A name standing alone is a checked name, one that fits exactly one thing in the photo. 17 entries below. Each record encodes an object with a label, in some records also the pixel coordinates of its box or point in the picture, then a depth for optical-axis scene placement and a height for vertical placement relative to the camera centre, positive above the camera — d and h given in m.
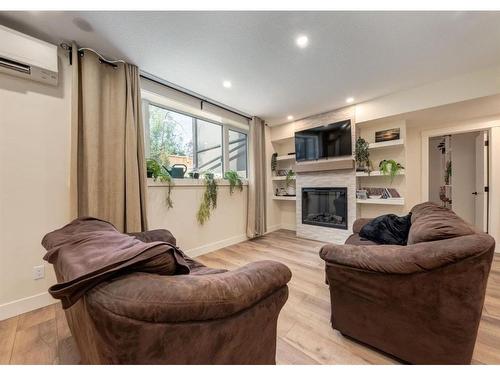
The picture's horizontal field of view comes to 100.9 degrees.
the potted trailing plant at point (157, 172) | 2.50 +0.17
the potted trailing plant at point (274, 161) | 4.43 +0.50
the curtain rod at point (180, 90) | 2.44 +1.29
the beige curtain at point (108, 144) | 1.89 +0.41
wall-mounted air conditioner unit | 1.55 +1.02
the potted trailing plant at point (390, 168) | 3.03 +0.23
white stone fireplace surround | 3.37 -0.21
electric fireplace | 3.49 -0.42
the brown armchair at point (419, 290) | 1.00 -0.57
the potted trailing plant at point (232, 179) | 3.42 +0.09
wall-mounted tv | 3.36 +0.73
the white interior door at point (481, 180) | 2.97 +0.02
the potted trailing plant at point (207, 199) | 3.06 -0.22
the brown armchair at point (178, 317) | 0.61 -0.43
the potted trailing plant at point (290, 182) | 4.21 +0.04
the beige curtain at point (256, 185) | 3.75 -0.01
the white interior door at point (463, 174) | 3.84 +0.15
